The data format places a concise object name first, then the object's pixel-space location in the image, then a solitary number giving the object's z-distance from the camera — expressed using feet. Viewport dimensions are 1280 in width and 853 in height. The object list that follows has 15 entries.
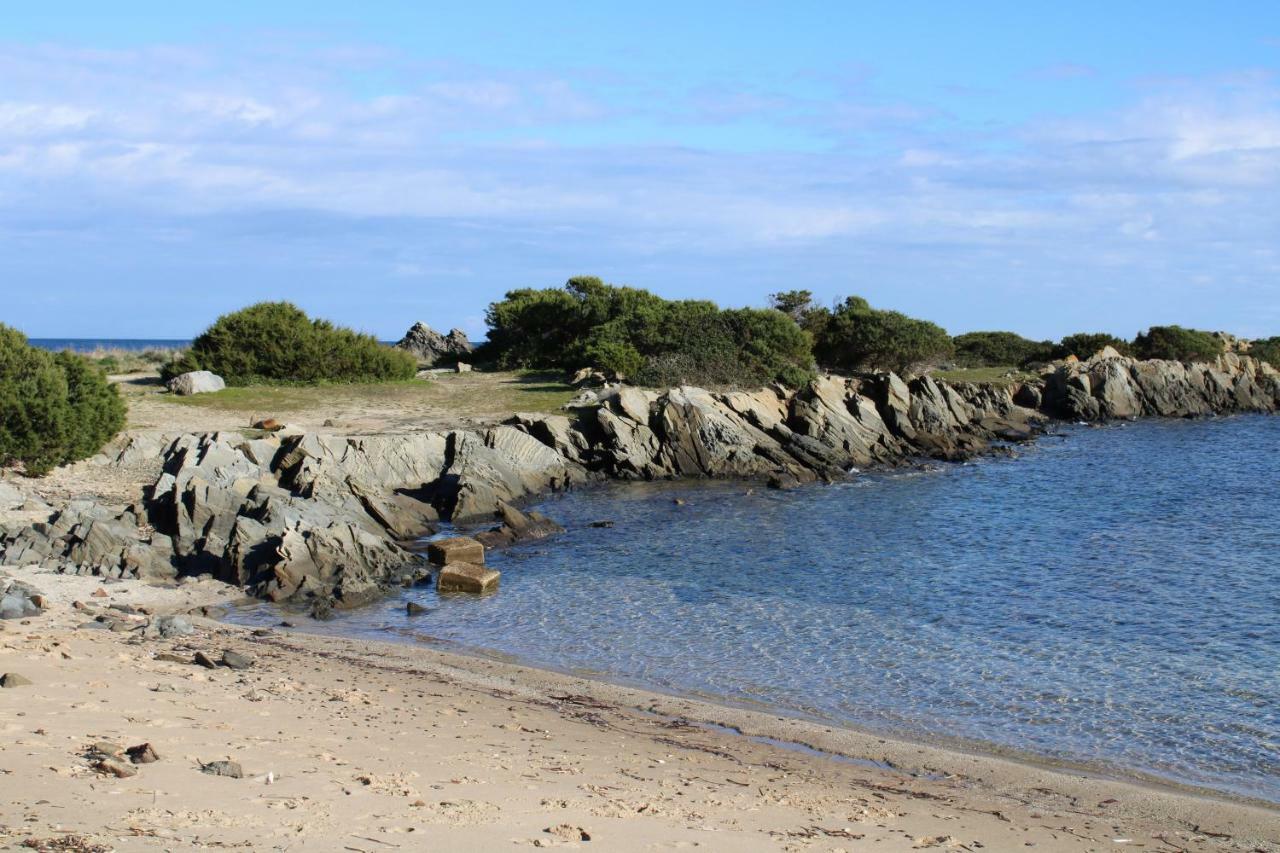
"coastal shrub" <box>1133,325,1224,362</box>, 214.07
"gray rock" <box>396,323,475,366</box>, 201.77
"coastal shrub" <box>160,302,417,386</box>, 132.67
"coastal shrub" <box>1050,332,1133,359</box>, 224.12
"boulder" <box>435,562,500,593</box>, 62.39
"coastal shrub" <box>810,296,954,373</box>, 185.37
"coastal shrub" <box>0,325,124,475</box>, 74.28
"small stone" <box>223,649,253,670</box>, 40.52
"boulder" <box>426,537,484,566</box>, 68.03
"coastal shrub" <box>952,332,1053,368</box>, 234.38
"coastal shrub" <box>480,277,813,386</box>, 148.97
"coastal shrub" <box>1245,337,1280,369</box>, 232.12
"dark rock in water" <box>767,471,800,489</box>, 105.60
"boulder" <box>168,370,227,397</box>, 118.73
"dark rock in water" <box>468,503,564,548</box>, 77.15
